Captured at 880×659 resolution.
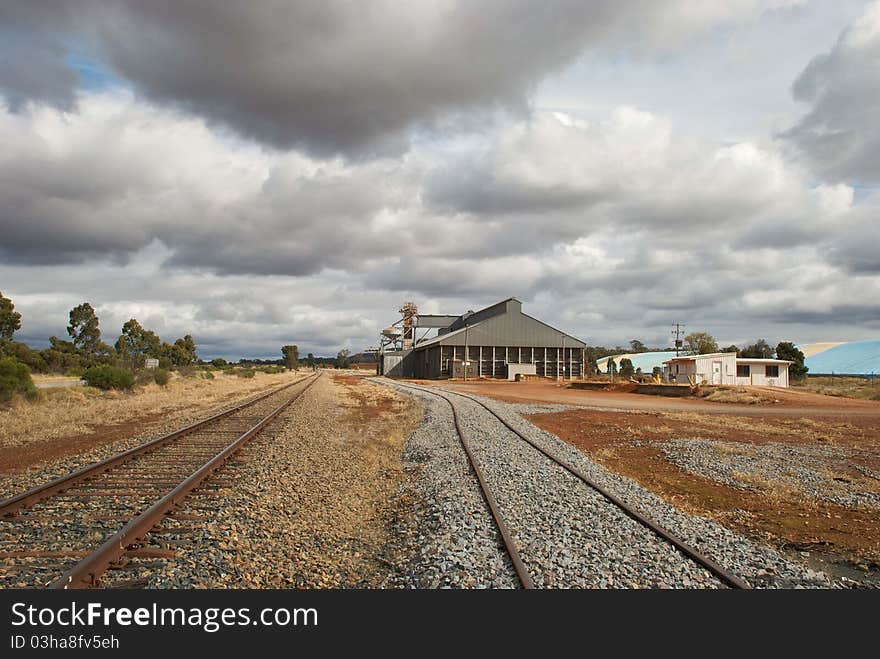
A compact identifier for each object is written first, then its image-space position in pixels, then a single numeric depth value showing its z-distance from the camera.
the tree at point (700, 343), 100.66
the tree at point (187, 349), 117.12
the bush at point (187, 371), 69.10
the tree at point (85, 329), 92.75
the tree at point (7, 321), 71.19
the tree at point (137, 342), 98.06
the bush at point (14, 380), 25.12
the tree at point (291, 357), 164.88
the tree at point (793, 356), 76.06
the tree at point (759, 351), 94.06
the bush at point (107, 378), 37.19
